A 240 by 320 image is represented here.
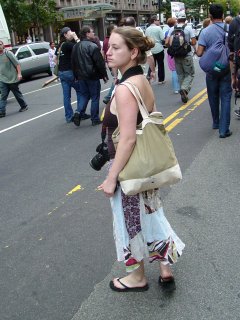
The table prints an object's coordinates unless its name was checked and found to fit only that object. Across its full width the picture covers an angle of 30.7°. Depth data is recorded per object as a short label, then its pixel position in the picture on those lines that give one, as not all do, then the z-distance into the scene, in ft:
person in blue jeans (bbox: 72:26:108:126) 26.03
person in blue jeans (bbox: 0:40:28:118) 36.32
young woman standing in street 8.13
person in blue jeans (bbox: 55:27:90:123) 28.45
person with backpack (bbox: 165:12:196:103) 30.86
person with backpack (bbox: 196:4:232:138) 20.90
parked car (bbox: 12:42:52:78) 66.80
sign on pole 159.74
